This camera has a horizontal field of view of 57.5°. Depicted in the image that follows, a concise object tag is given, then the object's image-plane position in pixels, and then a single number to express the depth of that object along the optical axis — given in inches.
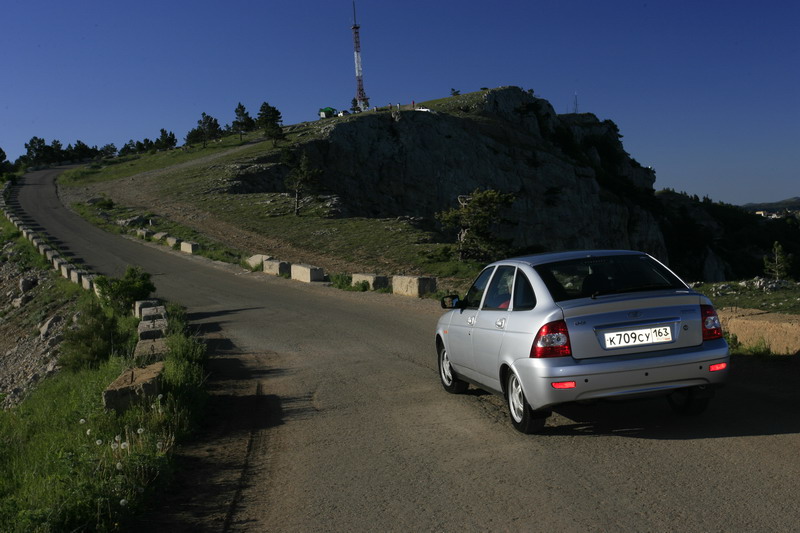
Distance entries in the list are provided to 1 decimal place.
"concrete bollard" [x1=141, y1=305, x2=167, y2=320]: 534.6
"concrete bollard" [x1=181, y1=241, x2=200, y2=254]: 1320.1
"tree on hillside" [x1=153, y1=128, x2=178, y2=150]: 4116.6
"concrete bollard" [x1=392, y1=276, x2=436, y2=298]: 728.3
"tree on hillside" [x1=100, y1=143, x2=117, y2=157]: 4722.0
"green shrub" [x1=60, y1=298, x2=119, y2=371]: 521.7
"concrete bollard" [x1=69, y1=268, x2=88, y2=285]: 1003.8
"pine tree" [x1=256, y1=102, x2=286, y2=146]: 2719.0
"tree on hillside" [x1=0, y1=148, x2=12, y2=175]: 4052.7
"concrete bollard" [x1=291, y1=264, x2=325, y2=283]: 920.3
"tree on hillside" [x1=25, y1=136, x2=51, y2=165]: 4288.9
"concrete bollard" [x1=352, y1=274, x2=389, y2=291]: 807.1
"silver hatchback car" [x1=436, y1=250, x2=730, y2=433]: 222.2
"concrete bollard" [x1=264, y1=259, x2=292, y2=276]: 991.6
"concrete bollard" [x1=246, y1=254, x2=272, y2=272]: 1071.7
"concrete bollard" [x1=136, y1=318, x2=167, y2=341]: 457.7
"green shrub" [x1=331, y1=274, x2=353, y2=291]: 841.7
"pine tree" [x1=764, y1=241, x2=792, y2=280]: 1502.7
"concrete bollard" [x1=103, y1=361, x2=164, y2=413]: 272.5
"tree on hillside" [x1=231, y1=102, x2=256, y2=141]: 3708.2
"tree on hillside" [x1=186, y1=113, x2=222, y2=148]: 3607.3
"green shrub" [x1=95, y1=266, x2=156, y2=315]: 700.0
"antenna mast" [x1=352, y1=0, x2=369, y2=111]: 4389.8
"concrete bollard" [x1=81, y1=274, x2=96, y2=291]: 929.1
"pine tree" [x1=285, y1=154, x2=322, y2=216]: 1651.1
